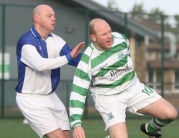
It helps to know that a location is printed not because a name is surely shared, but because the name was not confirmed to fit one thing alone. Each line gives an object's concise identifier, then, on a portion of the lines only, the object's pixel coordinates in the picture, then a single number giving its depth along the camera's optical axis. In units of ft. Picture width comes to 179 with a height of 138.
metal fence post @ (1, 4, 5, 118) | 109.39
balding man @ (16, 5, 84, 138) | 52.21
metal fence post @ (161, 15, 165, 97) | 117.80
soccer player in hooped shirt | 51.29
